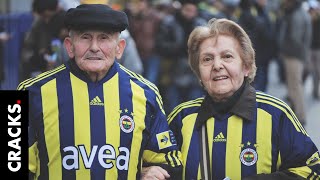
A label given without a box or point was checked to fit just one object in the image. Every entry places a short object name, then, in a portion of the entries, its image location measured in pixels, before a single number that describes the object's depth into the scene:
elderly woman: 4.14
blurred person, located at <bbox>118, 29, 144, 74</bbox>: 7.74
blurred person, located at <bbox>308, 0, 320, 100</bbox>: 15.71
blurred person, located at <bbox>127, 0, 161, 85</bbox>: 12.99
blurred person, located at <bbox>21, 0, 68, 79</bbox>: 7.82
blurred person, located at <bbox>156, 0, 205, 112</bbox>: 10.77
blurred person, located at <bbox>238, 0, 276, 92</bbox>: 11.12
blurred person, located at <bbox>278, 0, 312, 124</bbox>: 12.59
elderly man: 4.09
